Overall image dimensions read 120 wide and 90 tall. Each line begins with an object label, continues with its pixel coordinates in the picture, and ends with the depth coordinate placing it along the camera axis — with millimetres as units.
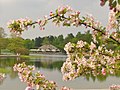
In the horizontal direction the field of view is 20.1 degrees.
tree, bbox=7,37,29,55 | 62738
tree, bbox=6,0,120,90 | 2715
